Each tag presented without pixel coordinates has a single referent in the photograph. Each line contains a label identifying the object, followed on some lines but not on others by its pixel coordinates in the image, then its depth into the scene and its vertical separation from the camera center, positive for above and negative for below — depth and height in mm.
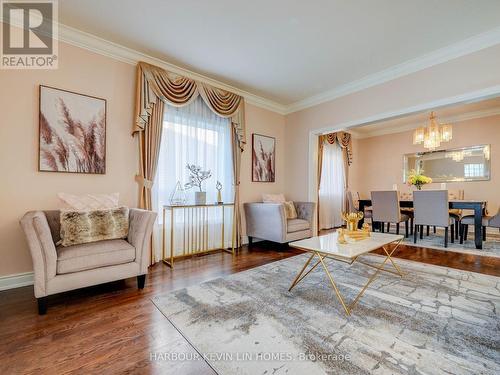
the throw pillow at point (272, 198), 4496 -180
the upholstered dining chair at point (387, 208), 4605 -373
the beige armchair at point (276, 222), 3799 -570
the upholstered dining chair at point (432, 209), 4082 -342
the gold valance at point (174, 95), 3156 +1397
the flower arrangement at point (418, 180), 4742 +191
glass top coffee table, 2009 -539
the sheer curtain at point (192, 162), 3461 +388
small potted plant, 3590 +127
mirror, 5270 +626
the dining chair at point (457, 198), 4523 -198
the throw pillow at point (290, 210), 4298 -397
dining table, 3889 -312
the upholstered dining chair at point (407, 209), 5230 -457
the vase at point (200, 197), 3580 -134
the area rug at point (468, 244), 3842 -985
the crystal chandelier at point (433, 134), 4297 +1025
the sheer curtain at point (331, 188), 6227 +29
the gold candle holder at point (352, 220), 2686 -348
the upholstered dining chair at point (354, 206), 5387 -394
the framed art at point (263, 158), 4652 +616
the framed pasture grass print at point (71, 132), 2619 +639
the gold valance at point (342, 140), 6106 +1311
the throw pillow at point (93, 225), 2258 -379
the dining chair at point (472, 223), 3883 -562
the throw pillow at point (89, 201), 2570 -153
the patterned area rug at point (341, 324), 1379 -998
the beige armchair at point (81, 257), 1923 -628
